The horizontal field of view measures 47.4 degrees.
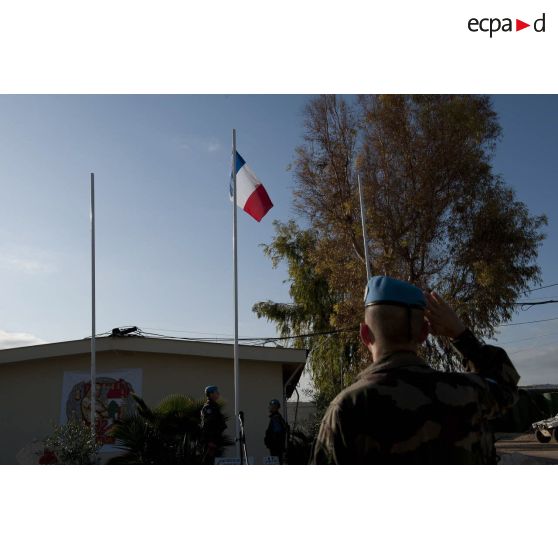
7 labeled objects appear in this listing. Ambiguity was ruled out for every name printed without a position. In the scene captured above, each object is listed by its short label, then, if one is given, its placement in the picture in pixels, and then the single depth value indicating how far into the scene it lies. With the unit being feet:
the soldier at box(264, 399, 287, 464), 36.89
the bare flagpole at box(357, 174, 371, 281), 38.58
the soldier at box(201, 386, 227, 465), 31.34
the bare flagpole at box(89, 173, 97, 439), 38.93
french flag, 40.16
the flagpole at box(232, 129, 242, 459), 35.42
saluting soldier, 6.45
